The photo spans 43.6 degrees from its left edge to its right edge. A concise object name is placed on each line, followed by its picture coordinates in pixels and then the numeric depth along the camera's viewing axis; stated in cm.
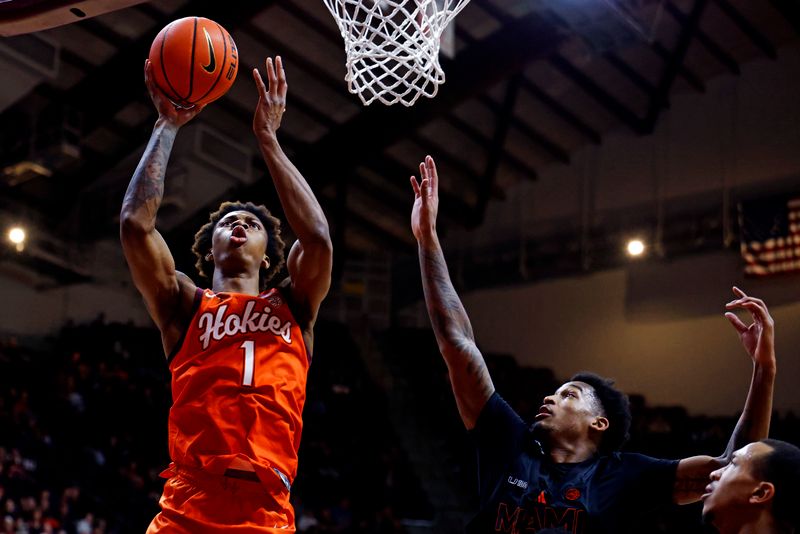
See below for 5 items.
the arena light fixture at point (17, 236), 1355
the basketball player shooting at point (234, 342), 288
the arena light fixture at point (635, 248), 1393
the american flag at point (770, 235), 1248
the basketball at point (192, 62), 323
